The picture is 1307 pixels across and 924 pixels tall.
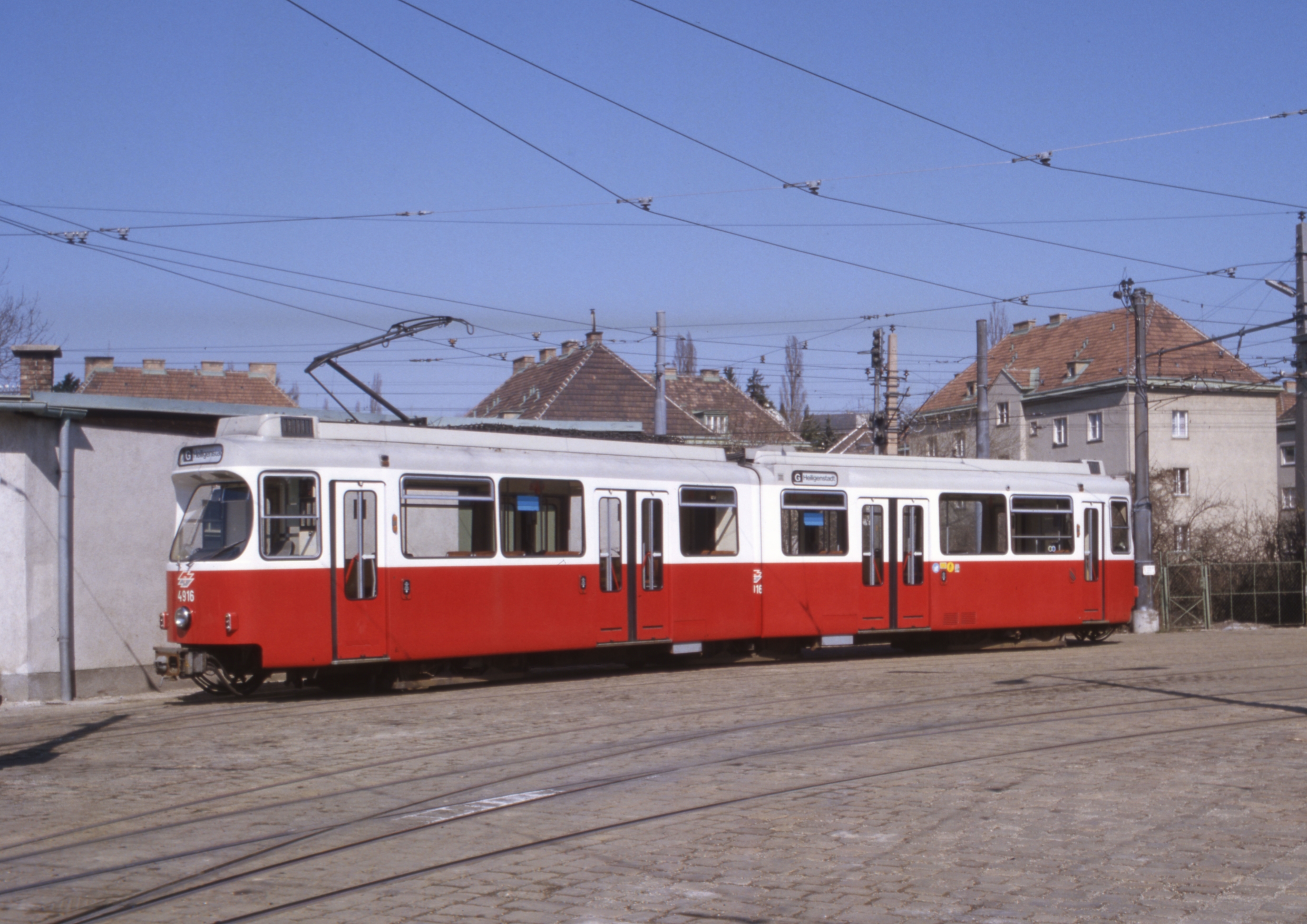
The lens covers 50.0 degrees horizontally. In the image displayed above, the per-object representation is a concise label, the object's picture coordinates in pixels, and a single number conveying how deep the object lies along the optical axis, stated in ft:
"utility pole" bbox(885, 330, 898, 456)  128.88
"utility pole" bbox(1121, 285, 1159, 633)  94.43
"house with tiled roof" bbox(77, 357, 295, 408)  180.75
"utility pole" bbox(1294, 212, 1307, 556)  97.96
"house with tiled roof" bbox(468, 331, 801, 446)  181.78
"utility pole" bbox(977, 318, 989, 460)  106.83
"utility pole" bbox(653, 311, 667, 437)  104.22
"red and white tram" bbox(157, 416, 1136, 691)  47.60
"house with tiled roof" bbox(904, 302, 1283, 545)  187.73
